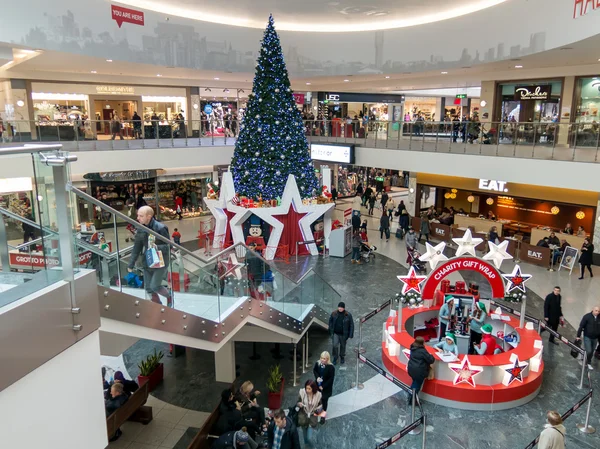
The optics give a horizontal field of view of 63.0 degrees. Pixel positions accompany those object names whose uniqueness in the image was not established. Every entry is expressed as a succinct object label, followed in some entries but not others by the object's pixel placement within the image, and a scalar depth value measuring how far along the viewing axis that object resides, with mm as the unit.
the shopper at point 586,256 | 15492
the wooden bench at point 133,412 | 7527
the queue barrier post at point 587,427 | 7902
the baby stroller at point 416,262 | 15279
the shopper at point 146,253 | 5812
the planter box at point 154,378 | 9383
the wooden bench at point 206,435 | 7112
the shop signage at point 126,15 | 16484
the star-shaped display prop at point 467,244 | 10853
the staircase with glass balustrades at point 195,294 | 4902
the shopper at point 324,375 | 8180
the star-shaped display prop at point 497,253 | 10844
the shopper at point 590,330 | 9594
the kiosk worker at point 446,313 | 10500
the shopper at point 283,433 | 6766
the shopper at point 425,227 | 19828
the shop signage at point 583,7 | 10686
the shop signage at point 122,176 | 22297
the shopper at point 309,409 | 7574
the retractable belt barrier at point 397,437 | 6688
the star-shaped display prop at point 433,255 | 10711
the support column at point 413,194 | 23797
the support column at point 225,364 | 9523
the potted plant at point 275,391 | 8688
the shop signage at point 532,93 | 20266
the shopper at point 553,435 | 6250
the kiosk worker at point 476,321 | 10328
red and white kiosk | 8758
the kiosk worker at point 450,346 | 9336
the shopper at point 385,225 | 20417
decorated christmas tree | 17609
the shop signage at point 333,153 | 22641
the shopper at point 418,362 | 8422
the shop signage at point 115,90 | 23500
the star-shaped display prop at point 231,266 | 7720
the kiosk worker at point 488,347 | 9492
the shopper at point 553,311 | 10852
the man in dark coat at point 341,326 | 9867
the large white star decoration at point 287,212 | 17641
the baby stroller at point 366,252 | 17547
